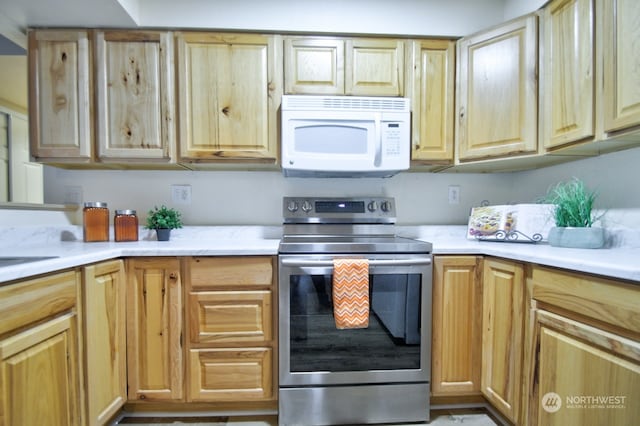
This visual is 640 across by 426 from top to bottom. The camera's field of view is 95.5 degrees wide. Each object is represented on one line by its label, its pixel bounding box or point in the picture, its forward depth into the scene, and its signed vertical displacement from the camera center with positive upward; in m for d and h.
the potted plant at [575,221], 1.28 -0.07
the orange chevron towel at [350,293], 1.31 -0.40
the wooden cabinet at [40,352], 0.83 -0.47
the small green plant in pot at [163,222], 1.66 -0.10
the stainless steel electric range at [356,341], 1.35 -0.64
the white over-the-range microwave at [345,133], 1.56 +0.39
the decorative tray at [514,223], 1.49 -0.09
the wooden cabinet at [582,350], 0.82 -0.47
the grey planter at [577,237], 1.28 -0.14
